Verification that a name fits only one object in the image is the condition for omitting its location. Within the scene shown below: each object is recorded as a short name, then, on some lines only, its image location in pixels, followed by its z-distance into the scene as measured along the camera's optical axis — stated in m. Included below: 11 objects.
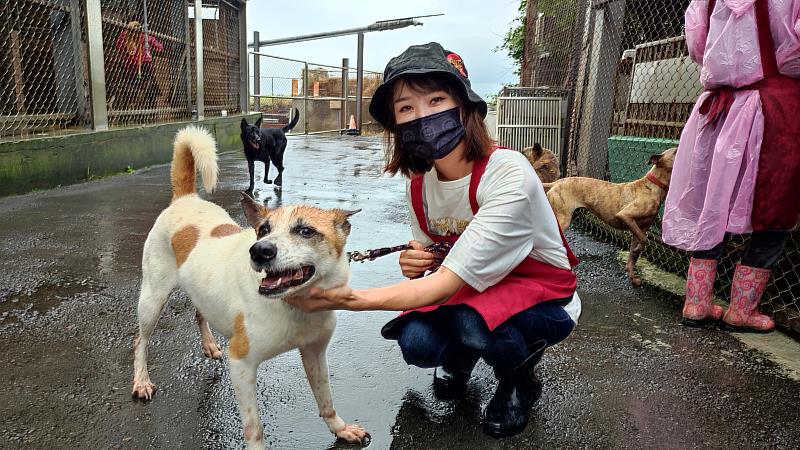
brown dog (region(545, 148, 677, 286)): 4.30
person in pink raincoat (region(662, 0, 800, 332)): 3.01
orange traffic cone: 20.03
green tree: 11.04
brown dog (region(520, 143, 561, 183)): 6.05
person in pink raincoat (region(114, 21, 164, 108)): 8.71
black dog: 7.52
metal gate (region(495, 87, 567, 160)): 7.29
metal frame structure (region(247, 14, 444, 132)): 19.63
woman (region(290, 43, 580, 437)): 1.98
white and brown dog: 1.82
